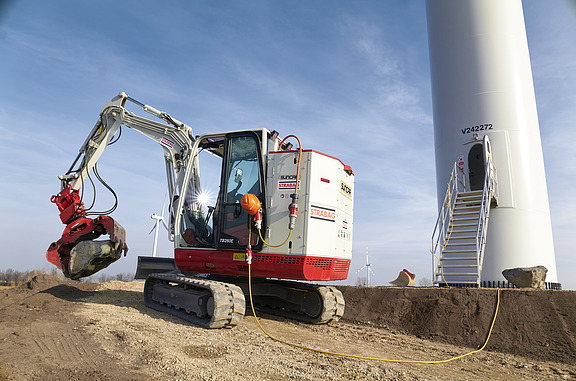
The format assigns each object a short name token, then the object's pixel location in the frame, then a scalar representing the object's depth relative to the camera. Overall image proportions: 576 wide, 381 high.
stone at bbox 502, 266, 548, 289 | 9.37
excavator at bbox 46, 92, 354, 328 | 7.05
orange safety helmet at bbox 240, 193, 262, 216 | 6.98
